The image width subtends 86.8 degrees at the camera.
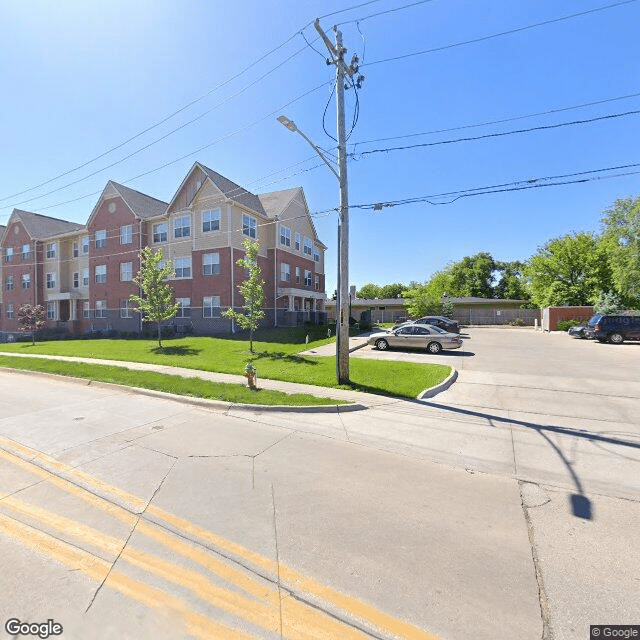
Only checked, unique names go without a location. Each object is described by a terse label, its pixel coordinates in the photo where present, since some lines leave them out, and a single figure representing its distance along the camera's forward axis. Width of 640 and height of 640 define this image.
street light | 10.59
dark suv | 22.42
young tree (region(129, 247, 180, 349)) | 20.06
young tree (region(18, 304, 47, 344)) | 24.86
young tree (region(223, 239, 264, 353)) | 17.05
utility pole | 10.62
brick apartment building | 25.39
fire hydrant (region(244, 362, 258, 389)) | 9.70
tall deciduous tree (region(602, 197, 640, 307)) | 34.31
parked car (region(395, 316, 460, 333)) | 24.78
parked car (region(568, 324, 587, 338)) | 25.89
